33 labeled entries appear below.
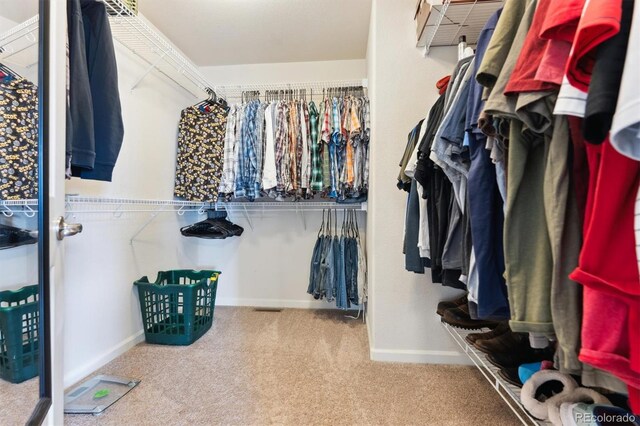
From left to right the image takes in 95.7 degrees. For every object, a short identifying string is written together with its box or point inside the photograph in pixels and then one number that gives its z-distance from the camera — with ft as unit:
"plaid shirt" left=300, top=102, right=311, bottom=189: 6.83
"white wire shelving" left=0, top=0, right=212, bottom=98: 2.54
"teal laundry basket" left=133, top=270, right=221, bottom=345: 5.89
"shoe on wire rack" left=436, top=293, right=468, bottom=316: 4.84
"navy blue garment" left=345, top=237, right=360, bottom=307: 7.35
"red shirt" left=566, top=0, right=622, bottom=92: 1.24
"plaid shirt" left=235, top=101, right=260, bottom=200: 6.98
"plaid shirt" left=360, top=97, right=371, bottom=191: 6.67
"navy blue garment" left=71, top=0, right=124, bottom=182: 3.90
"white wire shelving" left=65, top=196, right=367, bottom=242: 4.78
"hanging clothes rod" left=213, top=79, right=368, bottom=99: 7.84
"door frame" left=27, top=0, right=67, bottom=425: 2.44
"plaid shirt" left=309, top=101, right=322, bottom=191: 6.80
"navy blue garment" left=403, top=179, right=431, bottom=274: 4.25
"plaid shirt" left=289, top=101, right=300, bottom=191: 6.84
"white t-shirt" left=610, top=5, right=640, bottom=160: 1.14
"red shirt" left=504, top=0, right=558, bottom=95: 1.68
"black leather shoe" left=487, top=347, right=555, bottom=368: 3.23
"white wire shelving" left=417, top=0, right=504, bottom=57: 4.13
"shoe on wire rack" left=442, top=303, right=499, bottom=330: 4.25
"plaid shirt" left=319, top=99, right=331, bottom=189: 6.68
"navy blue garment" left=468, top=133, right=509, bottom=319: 2.30
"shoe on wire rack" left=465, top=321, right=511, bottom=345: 3.67
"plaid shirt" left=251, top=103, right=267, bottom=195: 6.94
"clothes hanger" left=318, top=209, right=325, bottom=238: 8.22
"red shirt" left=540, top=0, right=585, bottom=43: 1.44
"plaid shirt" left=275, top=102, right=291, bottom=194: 6.76
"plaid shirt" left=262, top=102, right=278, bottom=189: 6.69
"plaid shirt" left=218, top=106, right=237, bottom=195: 7.07
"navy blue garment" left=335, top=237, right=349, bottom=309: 7.25
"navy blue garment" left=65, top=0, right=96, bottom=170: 3.40
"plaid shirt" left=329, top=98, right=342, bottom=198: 6.64
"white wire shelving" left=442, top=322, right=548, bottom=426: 2.84
